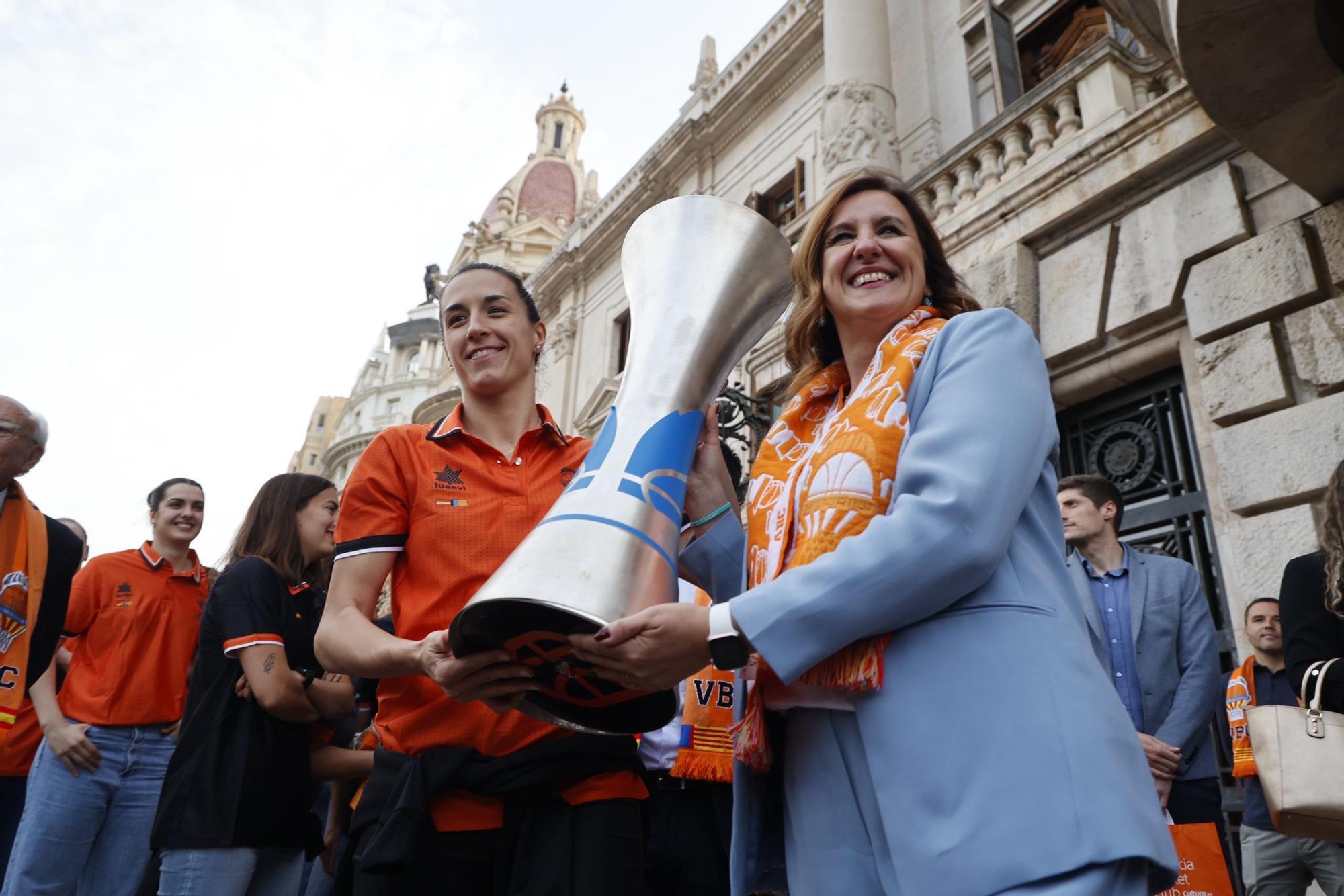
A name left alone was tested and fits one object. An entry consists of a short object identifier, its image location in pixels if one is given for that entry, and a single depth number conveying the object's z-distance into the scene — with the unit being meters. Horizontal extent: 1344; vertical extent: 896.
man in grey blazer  3.42
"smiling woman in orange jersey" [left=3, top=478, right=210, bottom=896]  3.33
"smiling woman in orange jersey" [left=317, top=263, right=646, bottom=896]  1.66
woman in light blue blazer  1.07
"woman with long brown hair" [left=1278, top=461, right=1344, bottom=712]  2.41
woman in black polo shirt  2.64
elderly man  3.09
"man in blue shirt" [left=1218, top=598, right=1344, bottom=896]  3.64
